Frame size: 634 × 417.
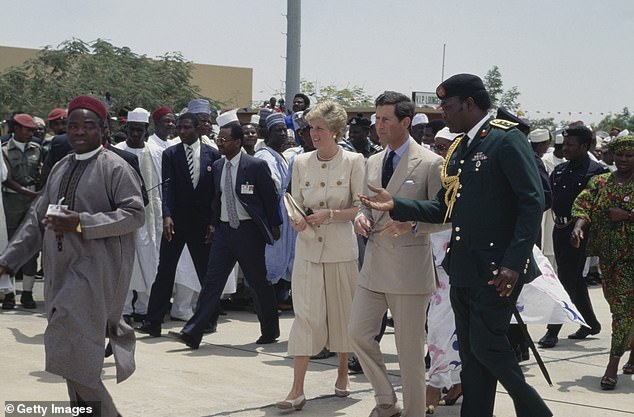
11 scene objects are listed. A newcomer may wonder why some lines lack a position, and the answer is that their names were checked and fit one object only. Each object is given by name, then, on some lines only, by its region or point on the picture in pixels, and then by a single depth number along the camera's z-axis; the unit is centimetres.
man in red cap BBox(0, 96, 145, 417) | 561
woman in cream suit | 725
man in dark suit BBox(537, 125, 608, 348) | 969
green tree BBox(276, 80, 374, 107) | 4109
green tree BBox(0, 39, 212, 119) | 2919
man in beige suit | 636
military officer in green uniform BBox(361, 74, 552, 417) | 540
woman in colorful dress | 803
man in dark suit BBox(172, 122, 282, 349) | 916
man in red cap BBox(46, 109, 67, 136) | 1127
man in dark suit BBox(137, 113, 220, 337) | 975
